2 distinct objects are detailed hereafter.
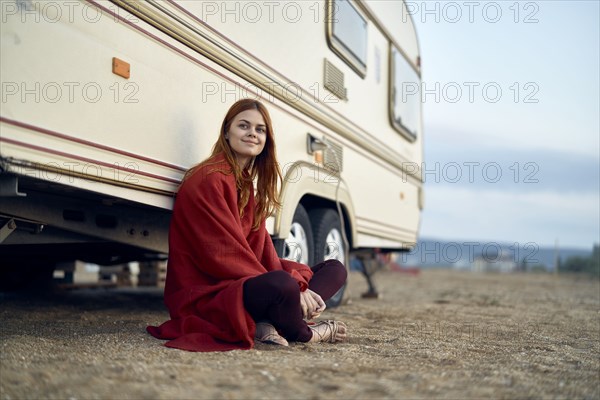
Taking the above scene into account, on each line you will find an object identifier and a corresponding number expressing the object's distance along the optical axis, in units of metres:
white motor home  2.50
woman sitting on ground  2.85
